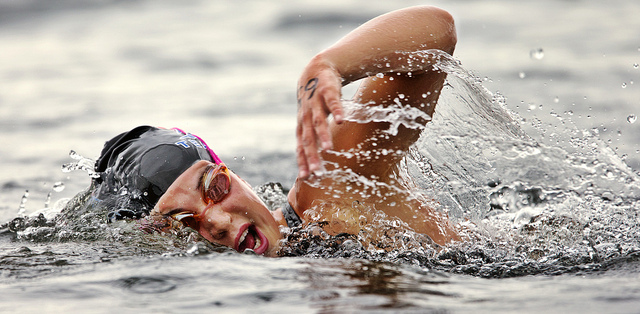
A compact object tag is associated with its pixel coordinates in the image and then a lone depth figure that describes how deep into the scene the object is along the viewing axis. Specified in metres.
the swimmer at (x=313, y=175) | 5.48
